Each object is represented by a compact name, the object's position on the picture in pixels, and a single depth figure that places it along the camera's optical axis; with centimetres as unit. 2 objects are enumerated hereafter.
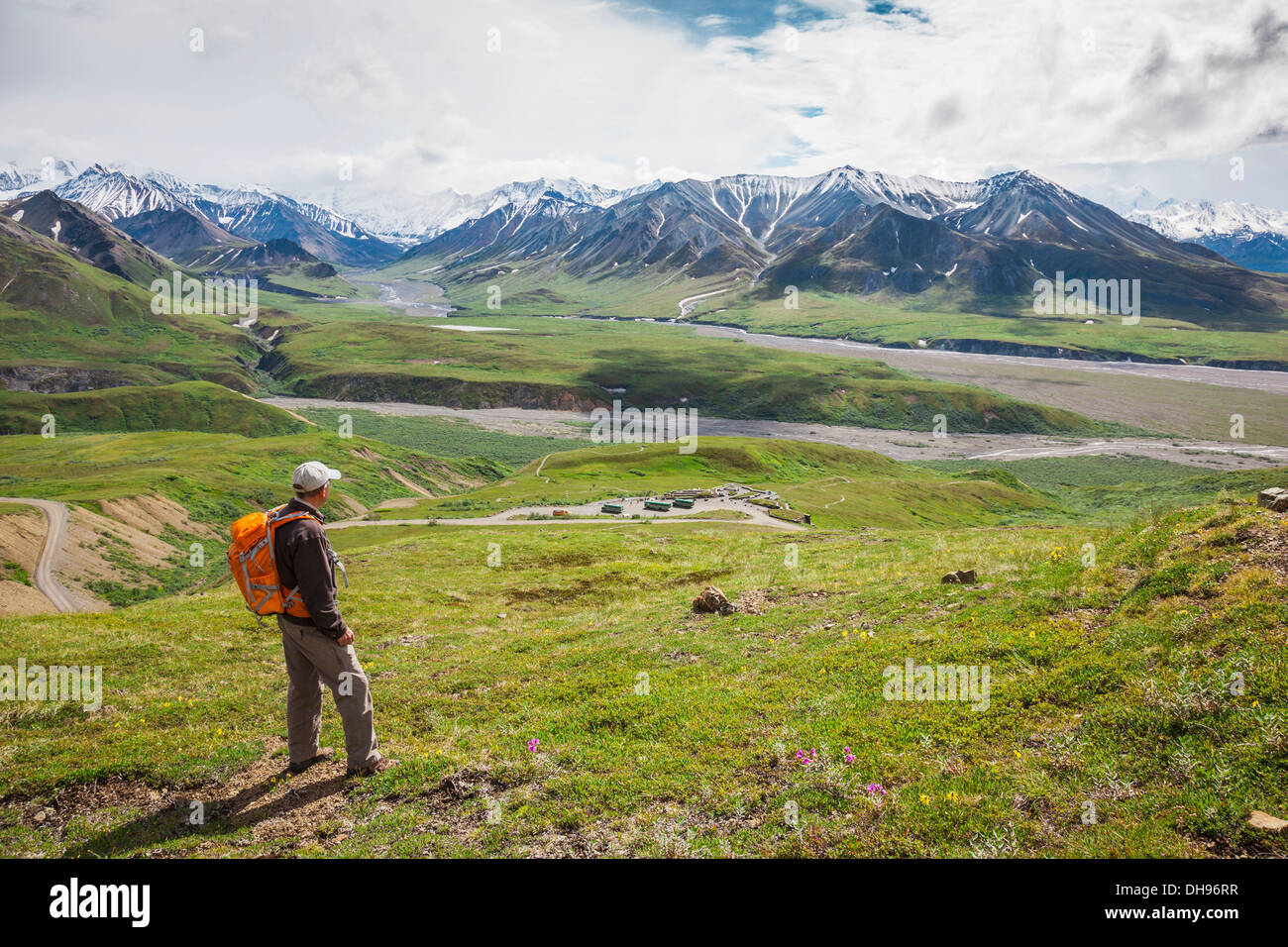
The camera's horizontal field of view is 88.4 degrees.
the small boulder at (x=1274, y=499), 1682
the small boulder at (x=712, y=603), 2280
